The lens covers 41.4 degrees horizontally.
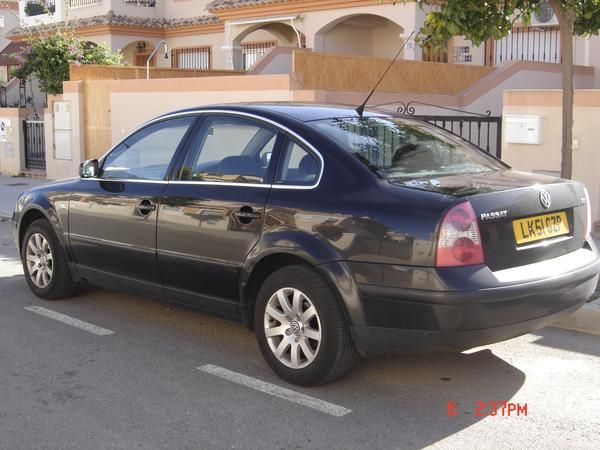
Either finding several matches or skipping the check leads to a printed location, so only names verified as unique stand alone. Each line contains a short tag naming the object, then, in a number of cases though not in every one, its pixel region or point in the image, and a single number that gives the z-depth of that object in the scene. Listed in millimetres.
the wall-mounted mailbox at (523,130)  9352
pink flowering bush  17125
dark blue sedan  4230
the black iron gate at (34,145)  17703
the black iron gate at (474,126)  10023
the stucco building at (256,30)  18094
